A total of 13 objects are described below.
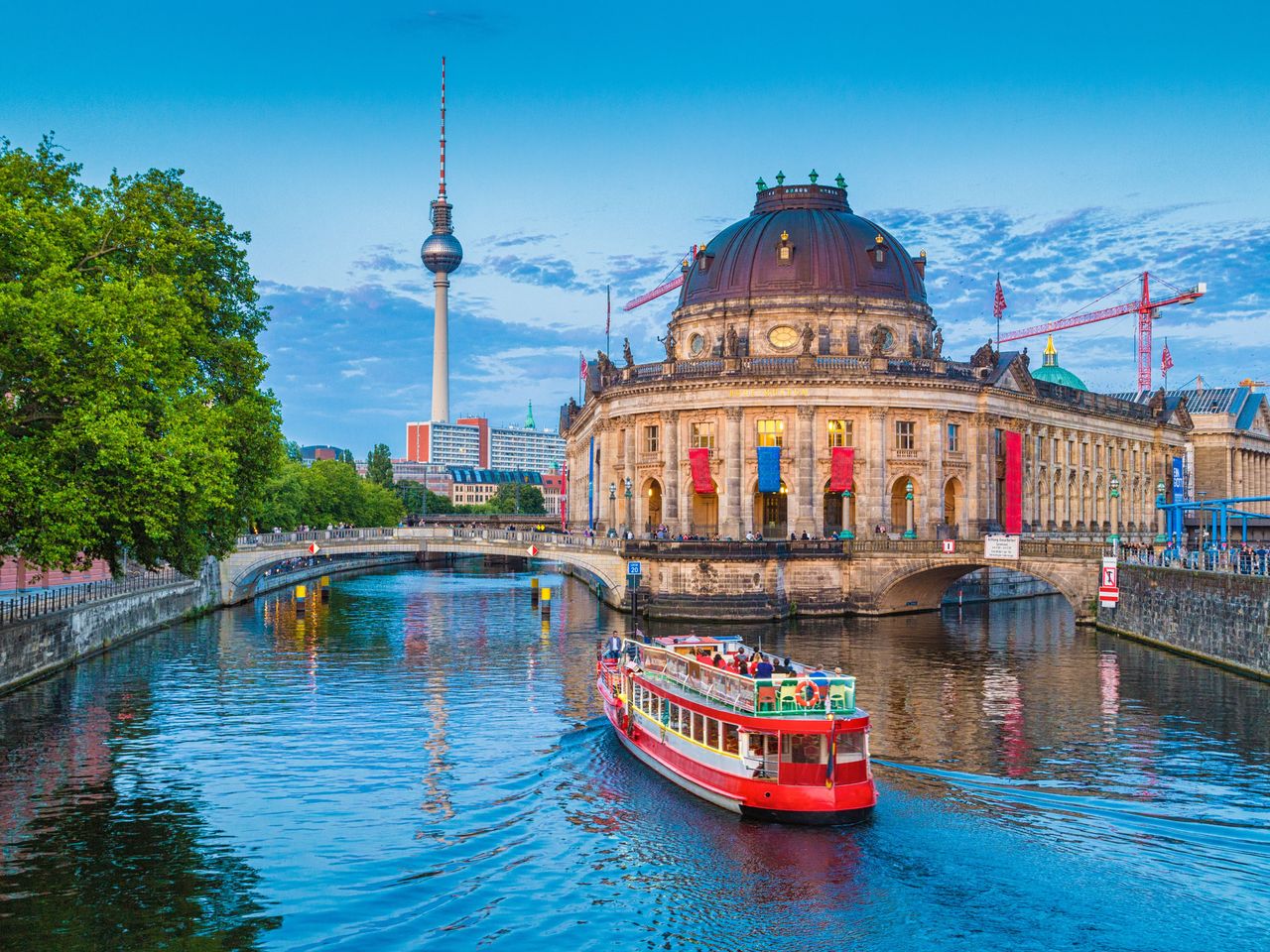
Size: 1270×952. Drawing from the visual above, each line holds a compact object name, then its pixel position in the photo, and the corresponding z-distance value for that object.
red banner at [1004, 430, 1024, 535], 96.44
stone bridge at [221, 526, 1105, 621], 78.06
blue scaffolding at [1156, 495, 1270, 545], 67.56
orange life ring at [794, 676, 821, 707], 34.38
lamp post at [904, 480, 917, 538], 92.12
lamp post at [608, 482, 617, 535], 101.38
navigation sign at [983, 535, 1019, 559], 76.69
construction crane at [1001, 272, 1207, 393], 191.25
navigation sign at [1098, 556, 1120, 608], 70.50
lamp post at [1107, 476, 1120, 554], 122.18
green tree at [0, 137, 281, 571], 41.88
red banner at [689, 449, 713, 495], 90.75
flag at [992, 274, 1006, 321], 130.27
